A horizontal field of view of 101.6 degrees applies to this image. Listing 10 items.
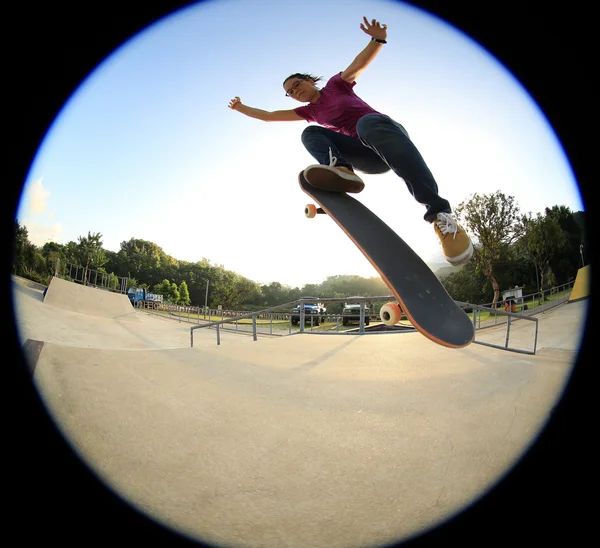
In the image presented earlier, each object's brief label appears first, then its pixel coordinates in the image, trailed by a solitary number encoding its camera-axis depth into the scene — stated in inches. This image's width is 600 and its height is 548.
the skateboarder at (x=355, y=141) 58.7
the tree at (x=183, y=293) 713.0
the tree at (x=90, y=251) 299.9
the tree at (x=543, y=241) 179.0
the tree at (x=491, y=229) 219.1
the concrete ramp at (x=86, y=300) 146.7
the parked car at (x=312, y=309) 237.7
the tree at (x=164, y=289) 612.9
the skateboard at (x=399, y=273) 50.1
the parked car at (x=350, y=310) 258.1
